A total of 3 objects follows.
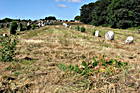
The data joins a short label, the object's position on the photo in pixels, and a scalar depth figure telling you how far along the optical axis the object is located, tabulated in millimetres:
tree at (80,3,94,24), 84062
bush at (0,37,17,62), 11742
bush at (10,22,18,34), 35031
